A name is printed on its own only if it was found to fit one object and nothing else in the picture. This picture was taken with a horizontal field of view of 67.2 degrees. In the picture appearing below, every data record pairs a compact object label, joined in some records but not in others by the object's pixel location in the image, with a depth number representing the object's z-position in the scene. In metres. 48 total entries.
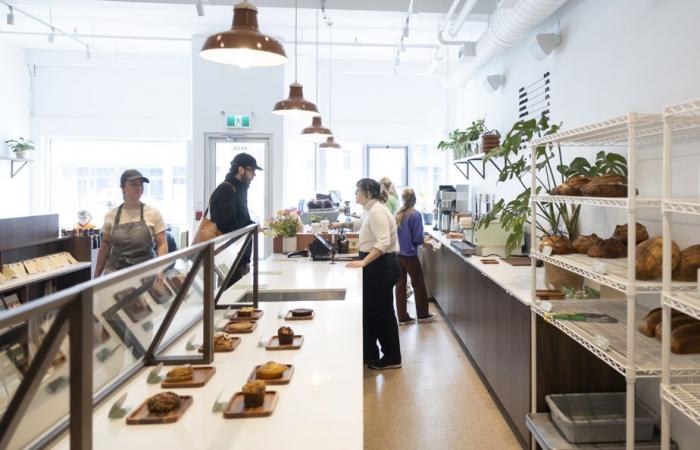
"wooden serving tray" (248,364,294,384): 1.75
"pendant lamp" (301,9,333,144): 5.46
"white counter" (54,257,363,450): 1.36
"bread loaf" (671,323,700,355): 2.02
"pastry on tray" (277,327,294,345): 2.17
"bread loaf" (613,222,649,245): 2.52
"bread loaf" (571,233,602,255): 2.74
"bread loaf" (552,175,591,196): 2.65
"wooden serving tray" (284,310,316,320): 2.61
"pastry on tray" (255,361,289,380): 1.78
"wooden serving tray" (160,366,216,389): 1.70
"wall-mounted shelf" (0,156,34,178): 7.75
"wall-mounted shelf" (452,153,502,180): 6.11
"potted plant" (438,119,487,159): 6.14
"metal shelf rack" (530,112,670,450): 1.97
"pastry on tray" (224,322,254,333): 2.38
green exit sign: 7.59
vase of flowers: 5.27
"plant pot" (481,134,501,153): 5.36
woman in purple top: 5.67
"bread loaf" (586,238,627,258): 2.57
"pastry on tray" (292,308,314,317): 2.65
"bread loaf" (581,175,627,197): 2.37
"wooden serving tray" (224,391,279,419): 1.50
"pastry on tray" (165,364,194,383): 1.73
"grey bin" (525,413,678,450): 2.50
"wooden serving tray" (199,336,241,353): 2.01
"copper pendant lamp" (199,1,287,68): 2.43
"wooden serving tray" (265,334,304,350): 2.12
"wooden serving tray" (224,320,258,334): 2.37
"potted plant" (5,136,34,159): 7.80
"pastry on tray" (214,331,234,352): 2.08
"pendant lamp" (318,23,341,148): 8.47
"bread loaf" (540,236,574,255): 2.73
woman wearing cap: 3.80
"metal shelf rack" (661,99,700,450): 1.63
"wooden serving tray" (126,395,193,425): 1.43
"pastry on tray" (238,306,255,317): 2.65
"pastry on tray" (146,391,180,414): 1.48
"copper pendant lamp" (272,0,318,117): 3.80
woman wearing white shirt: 4.22
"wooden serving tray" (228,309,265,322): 2.58
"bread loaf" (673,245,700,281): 2.00
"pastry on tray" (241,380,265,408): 1.55
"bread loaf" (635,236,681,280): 2.05
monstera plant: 3.00
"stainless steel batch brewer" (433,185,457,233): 6.91
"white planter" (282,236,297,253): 5.38
